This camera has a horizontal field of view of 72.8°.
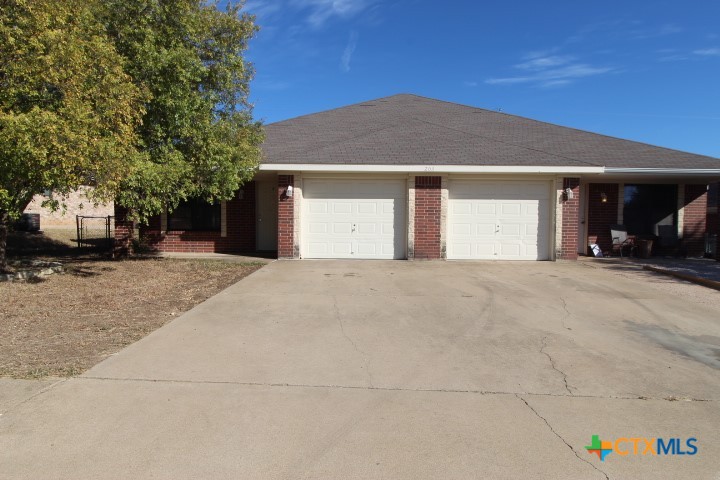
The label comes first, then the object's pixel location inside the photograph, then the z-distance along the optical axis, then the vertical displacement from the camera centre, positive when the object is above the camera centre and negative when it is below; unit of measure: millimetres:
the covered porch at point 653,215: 16375 +327
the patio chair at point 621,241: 15817 -534
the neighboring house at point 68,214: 30678 +523
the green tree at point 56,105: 7125 +1917
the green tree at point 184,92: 10148 +2936
